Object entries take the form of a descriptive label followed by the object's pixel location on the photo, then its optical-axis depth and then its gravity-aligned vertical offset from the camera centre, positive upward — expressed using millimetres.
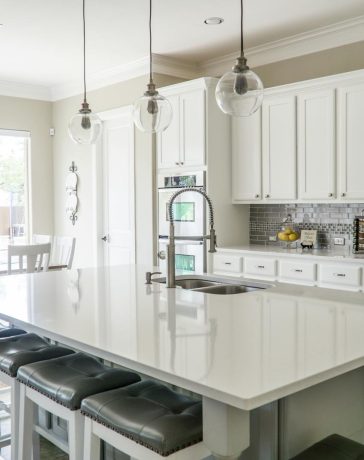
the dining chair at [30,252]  4195 -297
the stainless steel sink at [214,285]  2916 -395
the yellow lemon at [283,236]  4836 -208
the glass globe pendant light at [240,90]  2432 +546
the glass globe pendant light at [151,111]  3016 +566
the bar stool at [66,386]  1861 -614
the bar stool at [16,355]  2234 -607
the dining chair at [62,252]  4922 -347
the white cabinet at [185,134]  5094 +764
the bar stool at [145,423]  1510 -616
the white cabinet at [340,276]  3982 -472
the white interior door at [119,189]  5914 +274
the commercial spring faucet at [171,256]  2723 -216
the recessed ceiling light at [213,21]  4430 +1563
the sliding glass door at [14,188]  6812 +329
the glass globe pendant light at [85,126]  3379 +541
